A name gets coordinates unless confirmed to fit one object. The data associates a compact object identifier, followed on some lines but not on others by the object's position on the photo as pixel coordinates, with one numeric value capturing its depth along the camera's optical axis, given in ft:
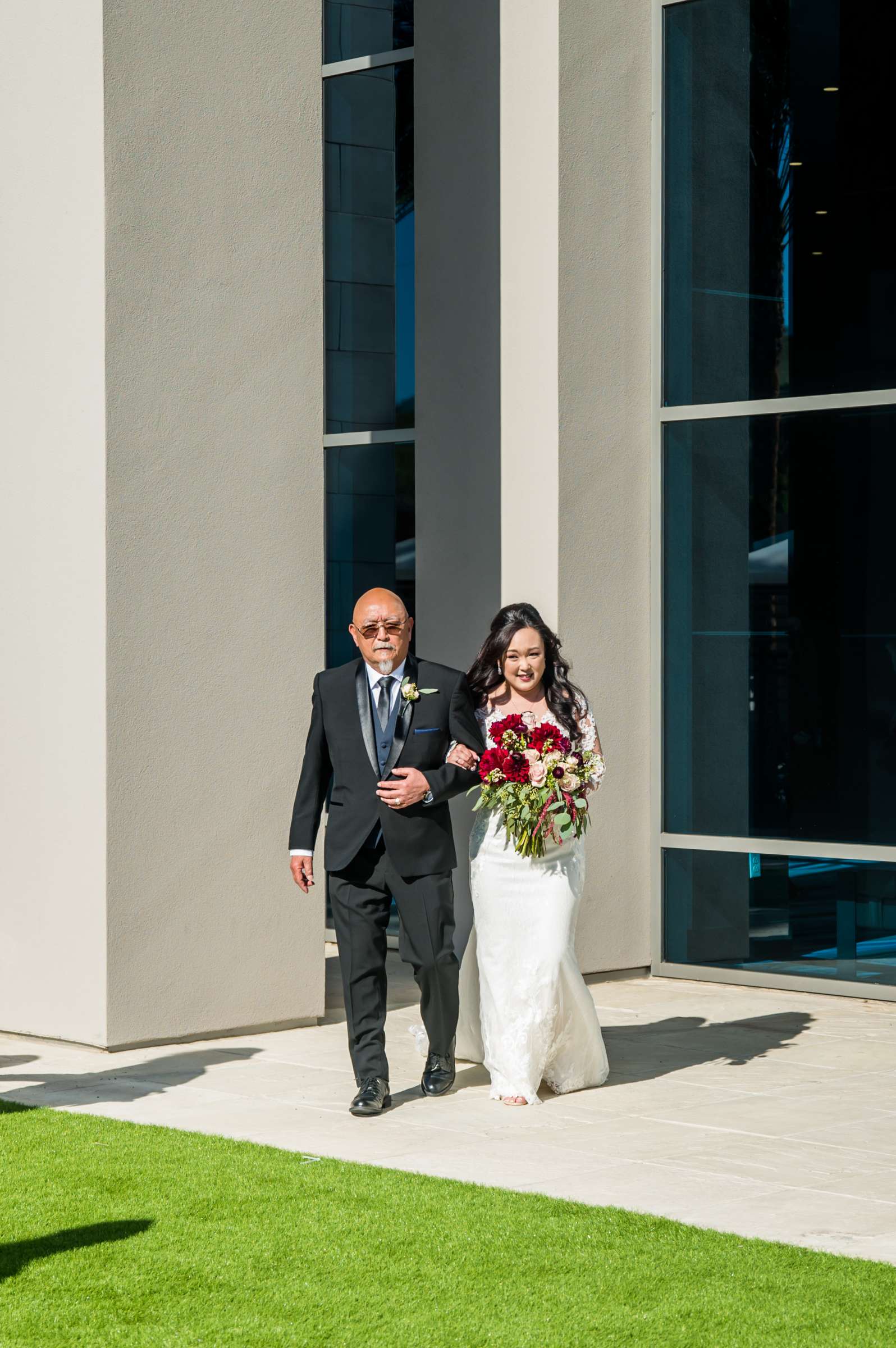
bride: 23.68
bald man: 23.12
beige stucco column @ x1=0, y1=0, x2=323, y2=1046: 26.76
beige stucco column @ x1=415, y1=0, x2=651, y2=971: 34.50
